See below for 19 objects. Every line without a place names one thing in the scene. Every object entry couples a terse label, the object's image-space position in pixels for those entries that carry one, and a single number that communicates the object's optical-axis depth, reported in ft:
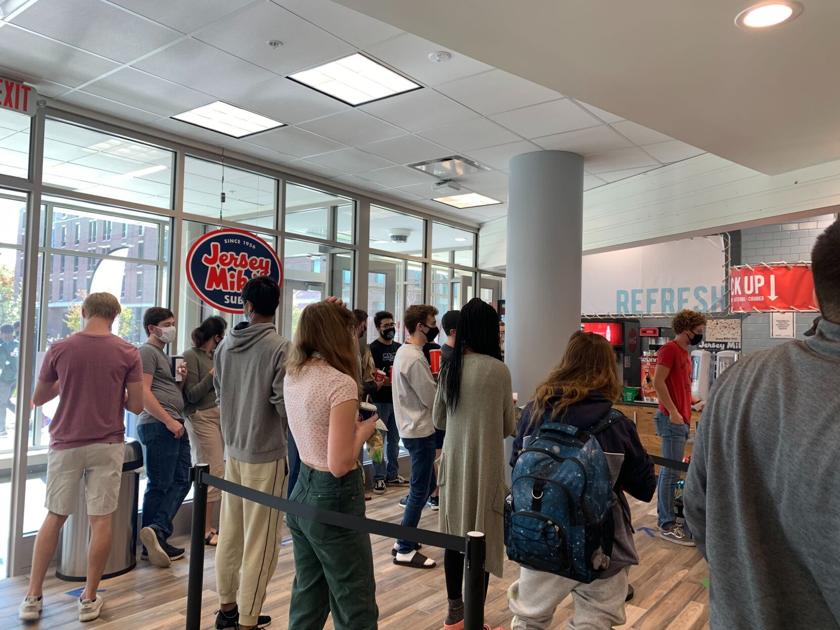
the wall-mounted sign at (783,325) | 28.35
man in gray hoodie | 9.00
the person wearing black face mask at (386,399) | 18.40
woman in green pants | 6.75
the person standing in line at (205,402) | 13.47
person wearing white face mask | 12.66
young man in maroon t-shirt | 10.34
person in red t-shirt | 14.38
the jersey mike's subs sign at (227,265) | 15.88
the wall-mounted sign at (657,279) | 30.71
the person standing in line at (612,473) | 6.66
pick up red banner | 22.25
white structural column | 17.42
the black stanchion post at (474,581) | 5.60
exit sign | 12.32
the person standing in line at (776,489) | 3.21
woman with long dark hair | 8.87
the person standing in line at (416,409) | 12.38
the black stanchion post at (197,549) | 8.39
